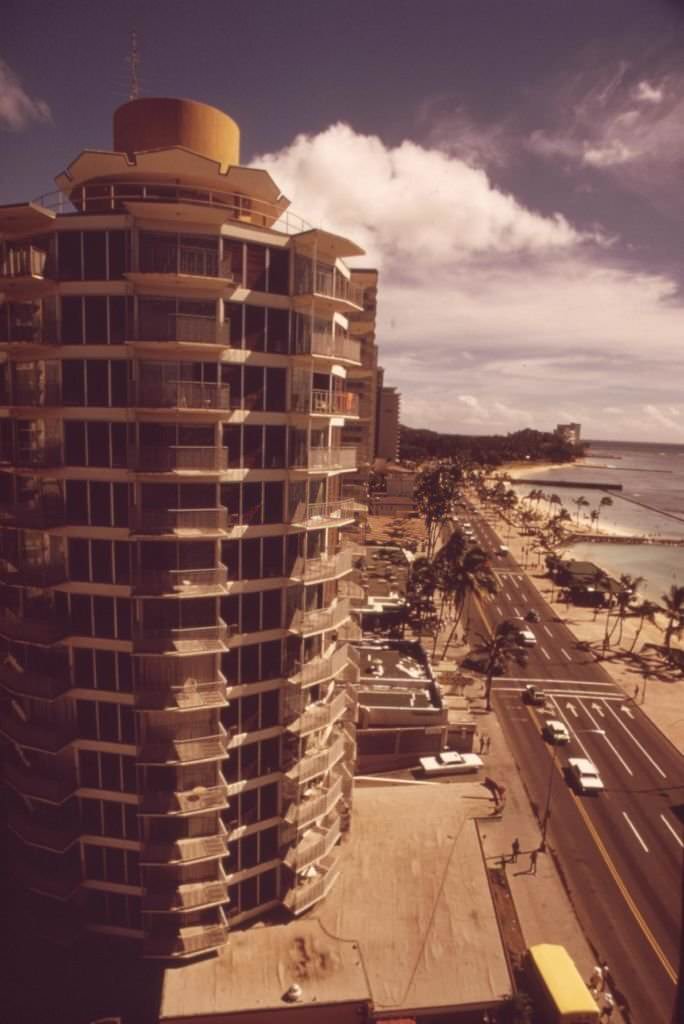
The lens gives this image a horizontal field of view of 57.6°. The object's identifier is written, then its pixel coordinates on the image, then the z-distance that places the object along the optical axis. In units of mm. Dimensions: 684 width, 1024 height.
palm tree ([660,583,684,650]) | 84938
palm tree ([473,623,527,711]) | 66375
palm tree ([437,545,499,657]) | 80562
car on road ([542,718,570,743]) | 58603
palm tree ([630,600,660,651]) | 89662
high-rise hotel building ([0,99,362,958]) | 25859
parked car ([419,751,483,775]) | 52500
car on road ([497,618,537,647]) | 67688
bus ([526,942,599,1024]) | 29734
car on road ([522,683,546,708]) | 67375
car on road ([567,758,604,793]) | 51406
